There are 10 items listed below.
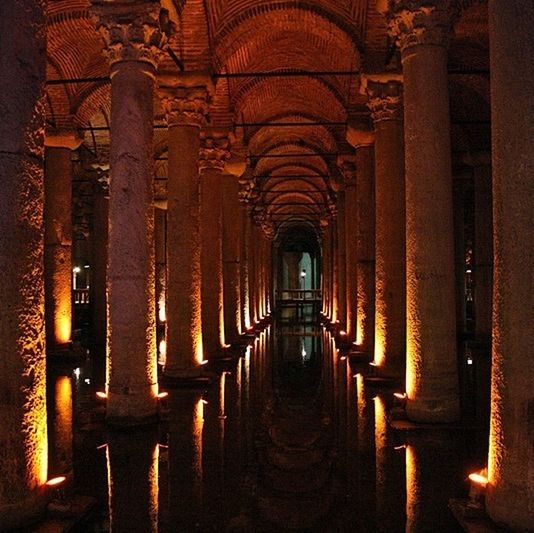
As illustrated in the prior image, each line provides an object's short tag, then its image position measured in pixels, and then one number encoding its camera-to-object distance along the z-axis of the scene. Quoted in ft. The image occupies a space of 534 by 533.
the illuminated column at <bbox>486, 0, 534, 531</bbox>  13.66
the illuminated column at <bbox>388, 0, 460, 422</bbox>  24.04
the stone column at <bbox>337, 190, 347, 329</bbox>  66.54
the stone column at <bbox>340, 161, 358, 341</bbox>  54.75
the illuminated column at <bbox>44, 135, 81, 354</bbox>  46.80
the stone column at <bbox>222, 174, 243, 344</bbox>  56.39
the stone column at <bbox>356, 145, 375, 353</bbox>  43.60
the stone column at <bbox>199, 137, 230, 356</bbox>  43.57
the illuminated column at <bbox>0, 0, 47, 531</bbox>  14.29
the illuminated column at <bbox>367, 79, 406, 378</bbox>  33.60
